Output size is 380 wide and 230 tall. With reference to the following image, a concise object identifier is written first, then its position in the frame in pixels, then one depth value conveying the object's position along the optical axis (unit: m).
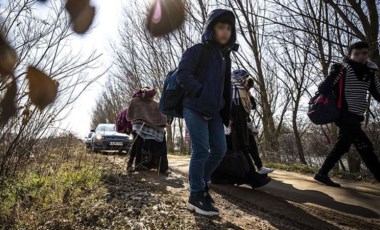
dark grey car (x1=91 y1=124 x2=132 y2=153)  14.63
